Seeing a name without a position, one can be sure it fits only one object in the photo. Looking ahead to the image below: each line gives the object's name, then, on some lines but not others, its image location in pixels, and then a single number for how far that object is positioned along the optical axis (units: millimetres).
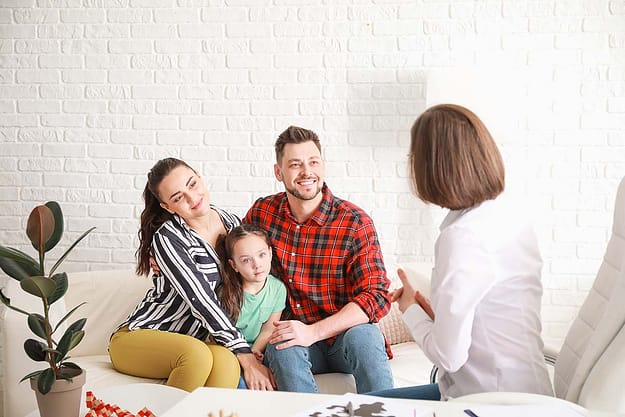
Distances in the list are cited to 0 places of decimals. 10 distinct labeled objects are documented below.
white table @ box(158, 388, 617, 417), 1448
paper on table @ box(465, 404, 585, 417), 1424
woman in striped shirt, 2627
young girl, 2729
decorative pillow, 3322
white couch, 2719
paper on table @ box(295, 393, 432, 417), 1406
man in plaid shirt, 2652
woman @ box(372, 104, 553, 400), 1707
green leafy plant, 1766
